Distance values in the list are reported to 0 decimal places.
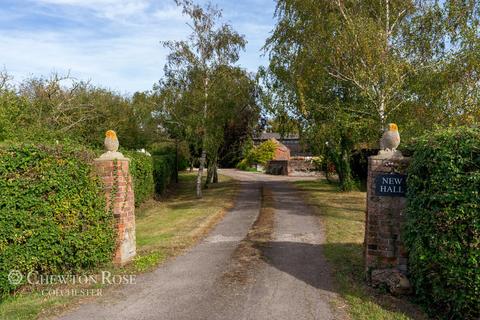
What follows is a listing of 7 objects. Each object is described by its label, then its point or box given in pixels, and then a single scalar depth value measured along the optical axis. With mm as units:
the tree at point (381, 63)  15227
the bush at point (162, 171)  23477
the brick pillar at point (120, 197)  7930
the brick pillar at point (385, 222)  6570
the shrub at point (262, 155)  57750
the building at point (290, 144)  69119
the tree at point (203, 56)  23172
